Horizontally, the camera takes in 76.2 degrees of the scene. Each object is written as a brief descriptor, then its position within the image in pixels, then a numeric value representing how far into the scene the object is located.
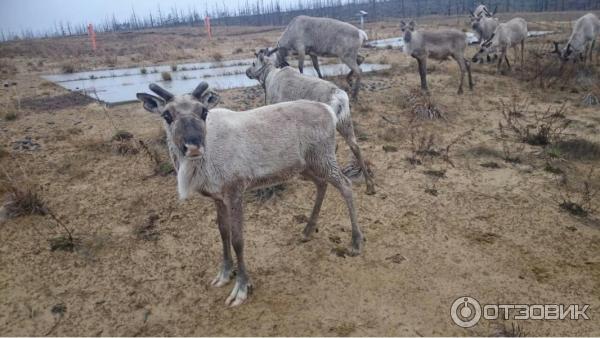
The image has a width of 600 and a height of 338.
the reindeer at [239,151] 3.58
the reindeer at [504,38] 14.23
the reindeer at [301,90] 6.04
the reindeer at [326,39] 10.22
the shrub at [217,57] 19.20
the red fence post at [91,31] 28.10
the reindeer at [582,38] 14.01
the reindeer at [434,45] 11.53
